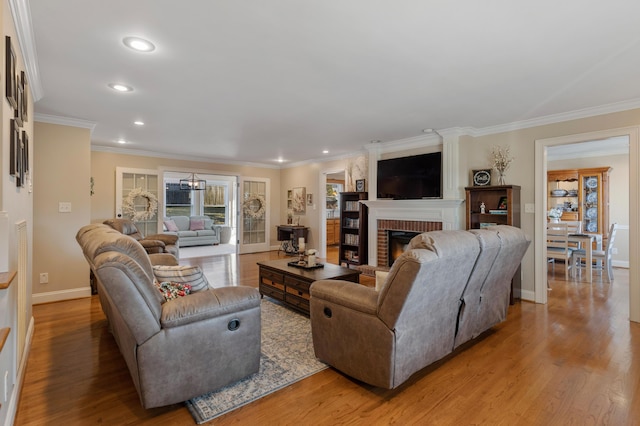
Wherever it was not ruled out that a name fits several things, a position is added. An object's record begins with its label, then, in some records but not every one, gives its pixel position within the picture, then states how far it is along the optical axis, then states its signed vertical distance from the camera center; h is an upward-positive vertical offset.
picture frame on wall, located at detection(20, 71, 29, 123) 2.35 +0.87
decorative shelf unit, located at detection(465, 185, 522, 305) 4.23 +0.07
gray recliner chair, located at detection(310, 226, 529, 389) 1.92 -0.64
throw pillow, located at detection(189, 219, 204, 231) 10.27 -0.40
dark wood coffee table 3.47 -0.74
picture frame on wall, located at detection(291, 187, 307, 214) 8.14 +0.31
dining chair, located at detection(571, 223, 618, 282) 5.16 -0.69
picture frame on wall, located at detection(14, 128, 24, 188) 2.09 +0.33
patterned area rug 1.96 -1.14
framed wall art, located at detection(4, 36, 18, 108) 1.70 +0.76
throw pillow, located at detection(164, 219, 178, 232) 9.54 -0.37
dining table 5.40 -0.50
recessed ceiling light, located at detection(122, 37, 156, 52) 2.28 +1.20
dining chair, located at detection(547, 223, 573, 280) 5.32 -0.47
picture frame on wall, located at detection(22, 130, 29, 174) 2.41 +0.46
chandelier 9.77 +0.92
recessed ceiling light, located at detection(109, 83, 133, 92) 3.15 +1.22
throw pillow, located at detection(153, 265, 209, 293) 2.38 -0.46
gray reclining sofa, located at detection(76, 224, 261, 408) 1.74 -0.69
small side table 7.85 -0.56
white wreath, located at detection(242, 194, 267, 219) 8.25 +0.14
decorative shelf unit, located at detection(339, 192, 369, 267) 6.17 -0.23
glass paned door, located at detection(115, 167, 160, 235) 6.37 +0.37
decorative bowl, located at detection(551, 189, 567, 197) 6.89 +0.44
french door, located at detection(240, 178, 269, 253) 8.23 -0.06
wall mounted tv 5.01 +0.57
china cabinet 6.44 +0.36
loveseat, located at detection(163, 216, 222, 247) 9.61 -0.53
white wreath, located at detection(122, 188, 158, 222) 6.42 +0.14
